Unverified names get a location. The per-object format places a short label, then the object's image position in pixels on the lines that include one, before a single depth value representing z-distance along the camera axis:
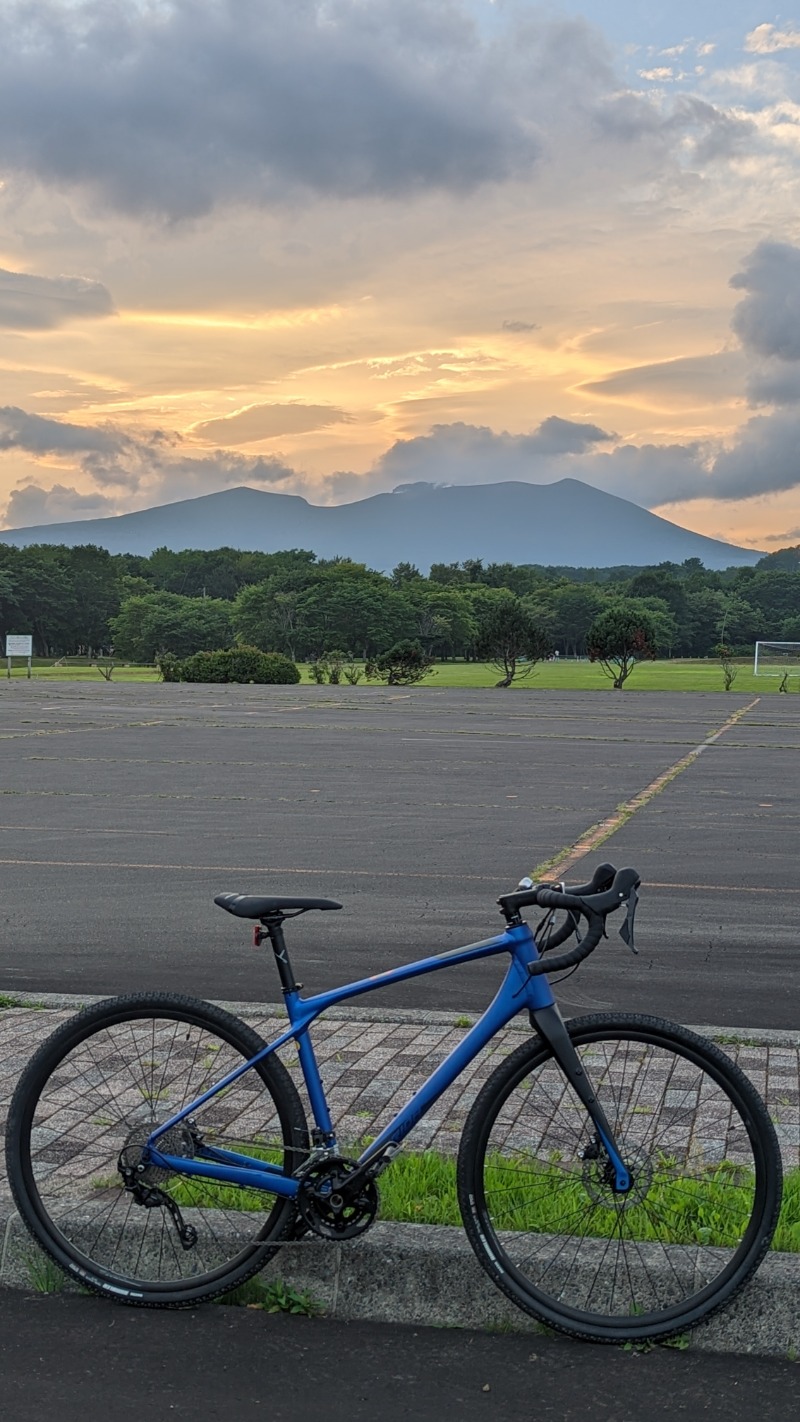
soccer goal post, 94.50
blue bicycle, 3.65
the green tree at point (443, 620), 128.00
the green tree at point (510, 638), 60.50
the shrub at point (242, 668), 63.94
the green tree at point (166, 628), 125.69
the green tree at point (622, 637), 61.25
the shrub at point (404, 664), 61.66
